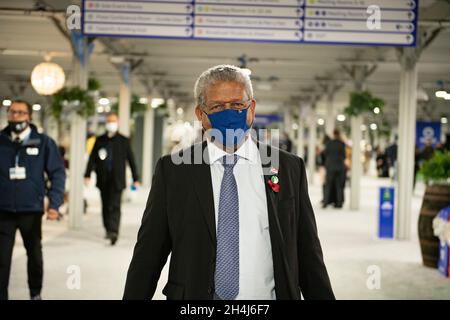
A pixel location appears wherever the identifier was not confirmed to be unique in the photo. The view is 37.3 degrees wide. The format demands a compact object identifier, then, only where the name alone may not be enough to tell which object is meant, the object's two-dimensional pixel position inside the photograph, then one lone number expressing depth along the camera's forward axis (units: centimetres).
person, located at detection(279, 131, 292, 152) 1994
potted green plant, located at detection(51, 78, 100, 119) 994
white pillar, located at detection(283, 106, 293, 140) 3173
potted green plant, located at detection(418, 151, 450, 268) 743
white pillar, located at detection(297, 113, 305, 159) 2848
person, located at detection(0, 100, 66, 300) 479
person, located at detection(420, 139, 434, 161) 1662
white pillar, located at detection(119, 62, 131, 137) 1511
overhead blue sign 752
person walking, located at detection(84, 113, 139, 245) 823
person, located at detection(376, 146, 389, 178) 2883
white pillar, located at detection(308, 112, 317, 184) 2489
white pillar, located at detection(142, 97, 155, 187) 2003
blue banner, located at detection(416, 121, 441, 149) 1506
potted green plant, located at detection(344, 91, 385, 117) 1330
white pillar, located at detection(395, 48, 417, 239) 989
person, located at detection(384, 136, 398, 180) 1055
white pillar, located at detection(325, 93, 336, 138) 1962
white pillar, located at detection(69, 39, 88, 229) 1038
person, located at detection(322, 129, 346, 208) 1453
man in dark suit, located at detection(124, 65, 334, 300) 203
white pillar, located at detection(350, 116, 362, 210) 1478
